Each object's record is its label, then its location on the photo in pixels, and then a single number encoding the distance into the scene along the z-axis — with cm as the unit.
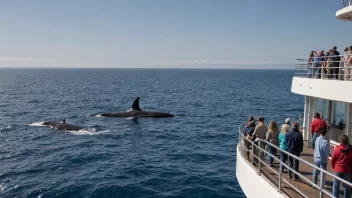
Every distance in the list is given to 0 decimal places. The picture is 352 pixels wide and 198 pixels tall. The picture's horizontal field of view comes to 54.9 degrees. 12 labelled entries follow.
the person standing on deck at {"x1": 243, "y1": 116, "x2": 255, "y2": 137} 1326
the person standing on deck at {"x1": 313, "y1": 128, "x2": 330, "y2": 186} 930
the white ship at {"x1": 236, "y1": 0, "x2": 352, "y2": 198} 983
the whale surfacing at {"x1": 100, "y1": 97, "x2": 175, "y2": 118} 4431
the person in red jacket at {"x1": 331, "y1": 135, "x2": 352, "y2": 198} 827
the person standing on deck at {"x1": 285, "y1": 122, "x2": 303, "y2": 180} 1063
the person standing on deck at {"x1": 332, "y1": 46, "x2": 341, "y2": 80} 1434
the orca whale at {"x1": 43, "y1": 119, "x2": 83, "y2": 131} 3506
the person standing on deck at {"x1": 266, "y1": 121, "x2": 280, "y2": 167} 1176
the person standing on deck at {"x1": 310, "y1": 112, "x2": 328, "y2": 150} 1187
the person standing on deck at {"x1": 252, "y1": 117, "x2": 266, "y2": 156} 1234
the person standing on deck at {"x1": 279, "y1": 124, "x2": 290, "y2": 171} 1112
